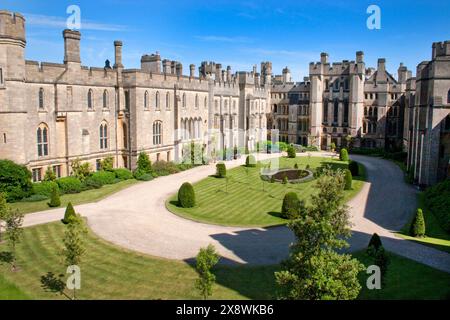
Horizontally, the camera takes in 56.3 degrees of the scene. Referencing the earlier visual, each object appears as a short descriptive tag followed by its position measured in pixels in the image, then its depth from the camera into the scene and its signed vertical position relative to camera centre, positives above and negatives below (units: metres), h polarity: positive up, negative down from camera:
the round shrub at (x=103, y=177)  36.36 -5.44
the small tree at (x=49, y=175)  33.56 -4.83
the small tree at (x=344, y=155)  54.34 -4.95
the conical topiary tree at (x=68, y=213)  25.59 -5.97
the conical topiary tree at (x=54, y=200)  29.65 -6.00
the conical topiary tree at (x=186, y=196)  30.58 -5.83
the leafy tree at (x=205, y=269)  15.25 -5.64
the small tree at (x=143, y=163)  40.34 -4.58
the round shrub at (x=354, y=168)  43.69 -5.33
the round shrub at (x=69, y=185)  33.38 -5.64
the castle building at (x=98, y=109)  30.48 +0.57
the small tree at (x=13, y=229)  20.02 -5.50
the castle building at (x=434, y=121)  35.53 -0.34
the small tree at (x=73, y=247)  16.91 -5.33
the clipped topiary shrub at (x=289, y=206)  28.09 -6.03
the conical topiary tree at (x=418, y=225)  25.08 -6.41
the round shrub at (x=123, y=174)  38.78 -5.44
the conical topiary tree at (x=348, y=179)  36.88 -5.51
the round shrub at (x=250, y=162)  48.34 -5.28
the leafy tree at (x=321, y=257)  12.79 -4.44
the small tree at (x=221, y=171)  41.14 -5.39
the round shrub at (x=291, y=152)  56.34 -4.85
